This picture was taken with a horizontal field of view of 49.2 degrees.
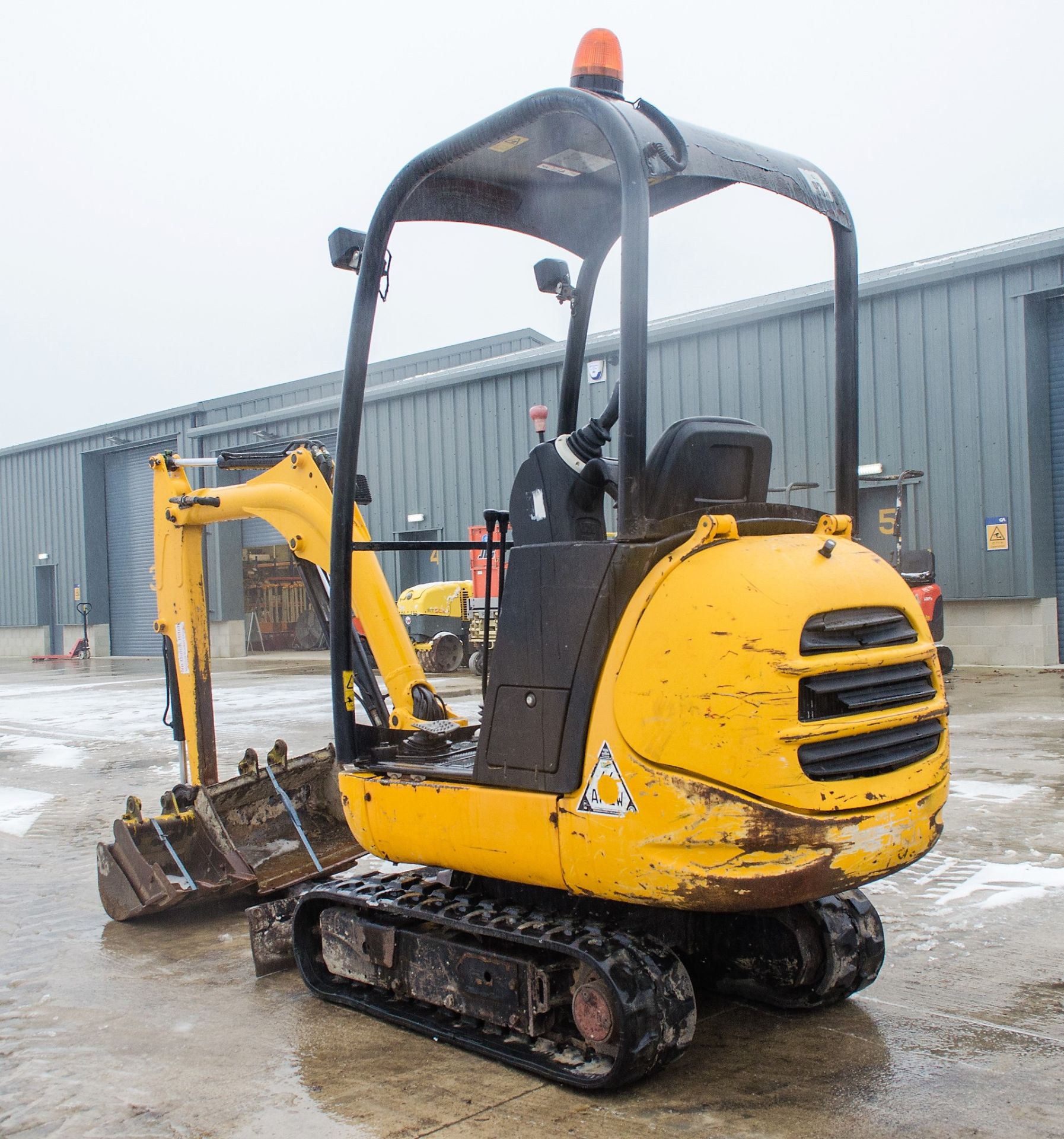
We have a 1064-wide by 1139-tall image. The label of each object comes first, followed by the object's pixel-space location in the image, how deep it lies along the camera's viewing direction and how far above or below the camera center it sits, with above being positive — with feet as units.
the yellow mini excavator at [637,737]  9.55 -1.57
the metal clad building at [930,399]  53.11 +7.93
